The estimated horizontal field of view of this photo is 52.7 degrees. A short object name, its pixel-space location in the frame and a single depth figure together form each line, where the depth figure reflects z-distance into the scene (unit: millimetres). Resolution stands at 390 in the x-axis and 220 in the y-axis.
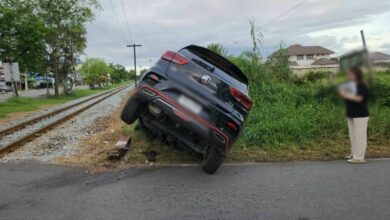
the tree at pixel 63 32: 35750
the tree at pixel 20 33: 25141
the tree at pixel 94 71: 70875
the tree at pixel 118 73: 109969
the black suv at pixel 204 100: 5039
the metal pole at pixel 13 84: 26172
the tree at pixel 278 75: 12500
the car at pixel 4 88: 57744
